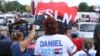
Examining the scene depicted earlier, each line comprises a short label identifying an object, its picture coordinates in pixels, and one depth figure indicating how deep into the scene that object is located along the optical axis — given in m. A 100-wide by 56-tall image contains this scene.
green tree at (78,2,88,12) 105.06
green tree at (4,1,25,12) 119.25
